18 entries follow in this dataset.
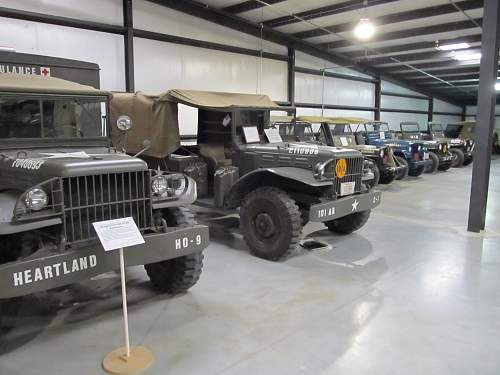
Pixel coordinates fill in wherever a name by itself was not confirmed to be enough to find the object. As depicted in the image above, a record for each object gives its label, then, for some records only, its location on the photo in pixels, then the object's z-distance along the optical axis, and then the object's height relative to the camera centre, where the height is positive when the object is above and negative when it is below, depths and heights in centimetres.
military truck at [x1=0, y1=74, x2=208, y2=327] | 254 -46
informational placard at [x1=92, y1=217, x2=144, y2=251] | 251 -63
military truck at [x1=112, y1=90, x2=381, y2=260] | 457 -47
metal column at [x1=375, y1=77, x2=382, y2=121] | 1809 +156
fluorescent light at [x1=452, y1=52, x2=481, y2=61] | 1431 +267
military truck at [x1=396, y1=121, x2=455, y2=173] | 1256 -56
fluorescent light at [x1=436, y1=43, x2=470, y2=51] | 1289 +271
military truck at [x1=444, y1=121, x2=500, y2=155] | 1716 +14
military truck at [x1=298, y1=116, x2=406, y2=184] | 965 -27
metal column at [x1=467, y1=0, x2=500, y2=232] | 548 +31
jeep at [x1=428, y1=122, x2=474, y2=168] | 1430 -41
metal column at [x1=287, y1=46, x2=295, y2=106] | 1347 +181
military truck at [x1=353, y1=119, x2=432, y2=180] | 1132 -38
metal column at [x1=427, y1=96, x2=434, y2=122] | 2255 +122
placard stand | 251 -87
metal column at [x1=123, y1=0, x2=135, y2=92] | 898 +185
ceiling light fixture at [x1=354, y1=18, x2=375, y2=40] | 866 +213
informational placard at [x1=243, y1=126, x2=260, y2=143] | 552 -4
